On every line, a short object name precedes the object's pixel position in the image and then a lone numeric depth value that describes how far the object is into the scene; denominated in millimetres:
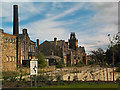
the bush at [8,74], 21523
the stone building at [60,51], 68062
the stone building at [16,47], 38319
